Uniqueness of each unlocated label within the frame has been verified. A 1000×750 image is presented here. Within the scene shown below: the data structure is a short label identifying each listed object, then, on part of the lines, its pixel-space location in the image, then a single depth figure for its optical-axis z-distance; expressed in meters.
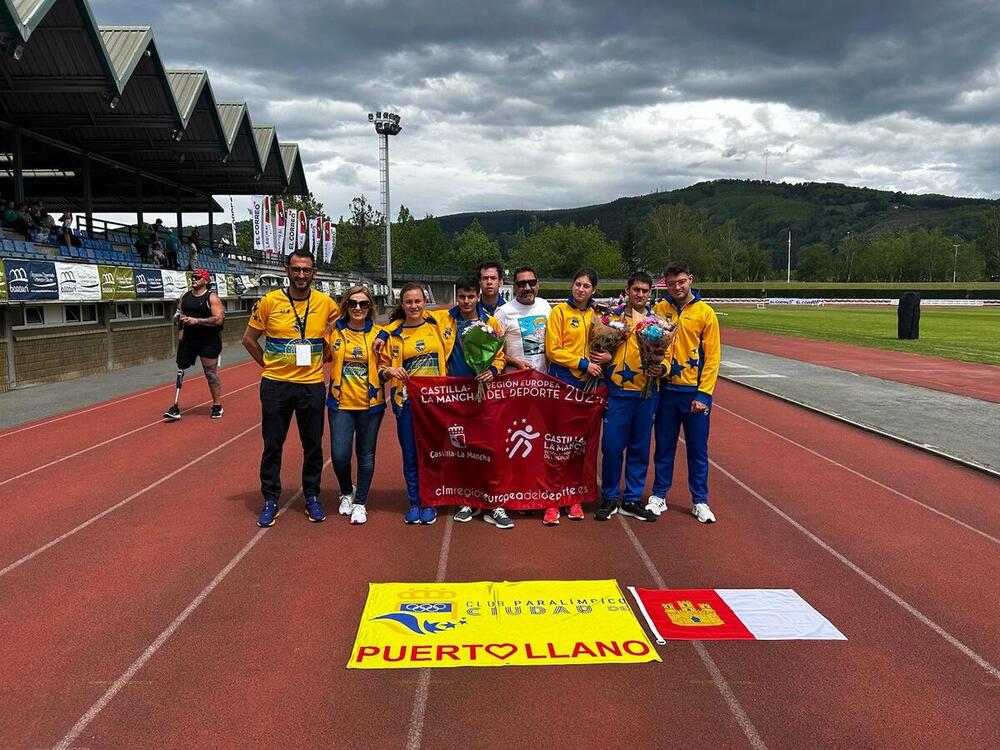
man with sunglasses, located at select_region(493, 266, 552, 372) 5.62
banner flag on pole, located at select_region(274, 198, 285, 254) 40.50
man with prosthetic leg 9.62
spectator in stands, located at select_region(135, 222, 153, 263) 22.50
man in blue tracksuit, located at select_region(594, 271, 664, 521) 5.66
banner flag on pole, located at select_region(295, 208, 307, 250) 44.56
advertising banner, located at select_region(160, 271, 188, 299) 19.41
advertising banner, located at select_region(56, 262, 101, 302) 14.12
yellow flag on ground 3.59
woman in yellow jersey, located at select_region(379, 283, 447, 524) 5.61
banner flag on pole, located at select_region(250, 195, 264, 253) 37.44
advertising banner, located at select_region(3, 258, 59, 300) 12.35
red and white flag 3.88
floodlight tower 45.62
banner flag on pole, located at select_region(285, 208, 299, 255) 42.59
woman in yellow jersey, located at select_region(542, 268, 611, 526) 5.55
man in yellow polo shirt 5.45
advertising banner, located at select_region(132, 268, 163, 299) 17.68
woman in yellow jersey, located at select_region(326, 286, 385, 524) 5.50
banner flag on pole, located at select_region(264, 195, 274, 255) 38.97
